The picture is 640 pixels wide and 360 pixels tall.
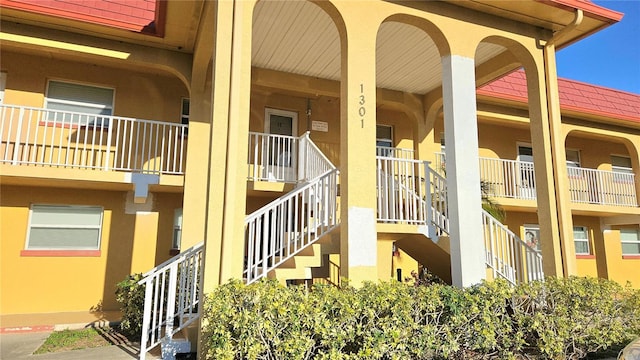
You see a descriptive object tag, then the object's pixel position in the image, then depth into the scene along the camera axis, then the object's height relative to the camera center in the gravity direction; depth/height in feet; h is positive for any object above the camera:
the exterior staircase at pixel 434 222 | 24.97 +2.24
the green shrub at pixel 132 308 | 23.50 -3.03
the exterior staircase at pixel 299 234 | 20.20 +1.24
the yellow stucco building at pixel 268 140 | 19.26 +7.72
